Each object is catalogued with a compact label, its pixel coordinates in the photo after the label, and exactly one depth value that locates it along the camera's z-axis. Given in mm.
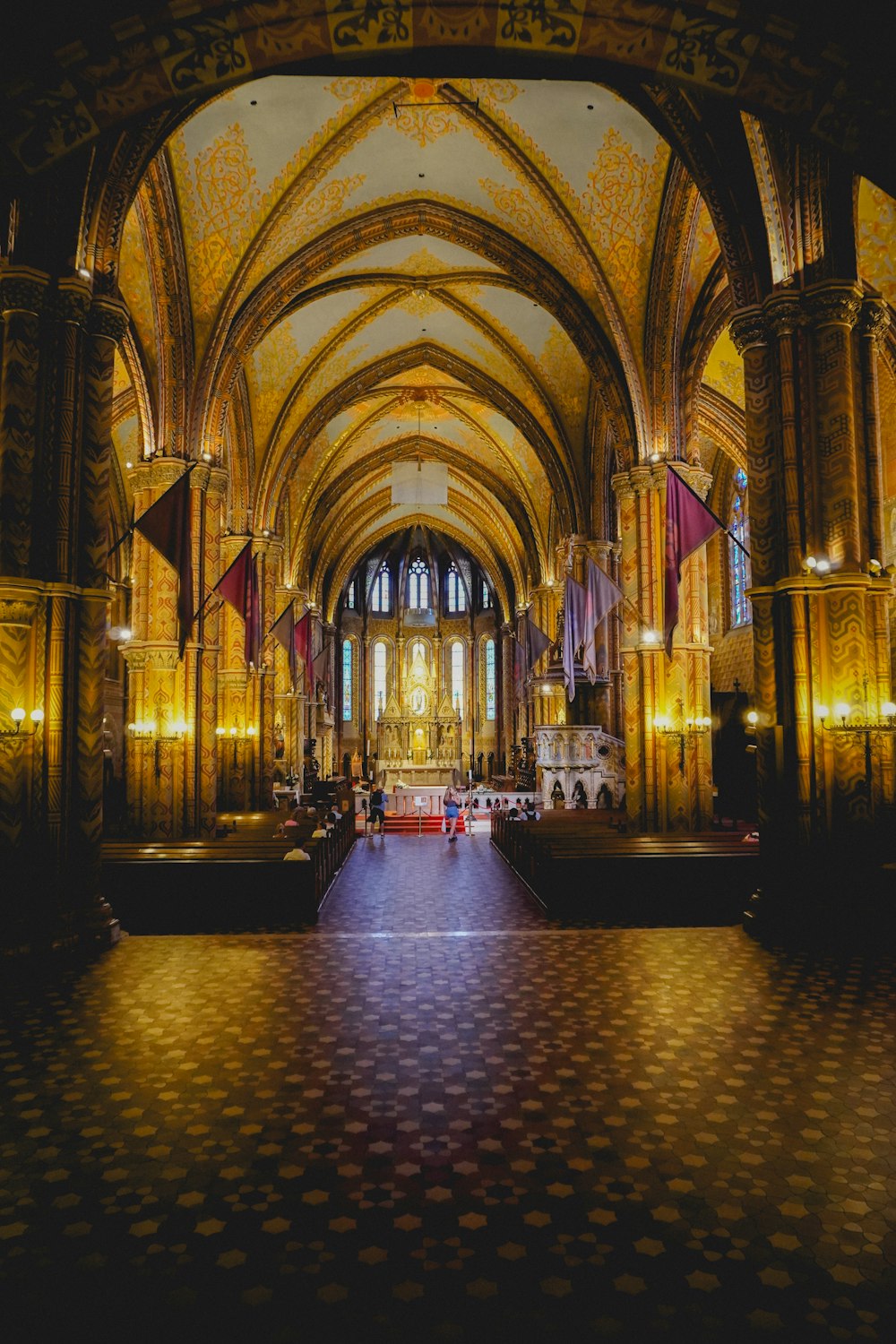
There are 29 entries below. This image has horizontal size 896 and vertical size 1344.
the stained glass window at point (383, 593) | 47281
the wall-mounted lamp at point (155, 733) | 14547
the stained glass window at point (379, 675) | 46188
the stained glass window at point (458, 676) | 45812
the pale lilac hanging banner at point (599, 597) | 16192
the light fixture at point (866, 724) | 8266
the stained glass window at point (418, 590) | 47438
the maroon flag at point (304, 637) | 23906
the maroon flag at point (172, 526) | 10648
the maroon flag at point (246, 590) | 14203
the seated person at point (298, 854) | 10594
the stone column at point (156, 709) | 14391
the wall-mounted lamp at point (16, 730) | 7600
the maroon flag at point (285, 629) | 20484
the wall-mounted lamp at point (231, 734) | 20094
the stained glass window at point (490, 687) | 45438
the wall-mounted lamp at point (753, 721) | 9111
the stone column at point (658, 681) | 15078
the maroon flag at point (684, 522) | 11445
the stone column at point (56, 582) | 7770
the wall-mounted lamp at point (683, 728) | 15141
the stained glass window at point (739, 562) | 24531
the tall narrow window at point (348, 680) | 45938
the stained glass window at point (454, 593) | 47156
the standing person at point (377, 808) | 21609
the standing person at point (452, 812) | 20047
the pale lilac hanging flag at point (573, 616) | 17531
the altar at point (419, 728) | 43219
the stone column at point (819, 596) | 8375
